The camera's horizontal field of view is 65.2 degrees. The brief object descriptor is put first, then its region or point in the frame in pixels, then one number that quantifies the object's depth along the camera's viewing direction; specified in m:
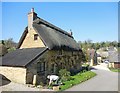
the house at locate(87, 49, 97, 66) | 30.19
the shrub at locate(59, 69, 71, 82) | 11.86
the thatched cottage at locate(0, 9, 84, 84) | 10.61
